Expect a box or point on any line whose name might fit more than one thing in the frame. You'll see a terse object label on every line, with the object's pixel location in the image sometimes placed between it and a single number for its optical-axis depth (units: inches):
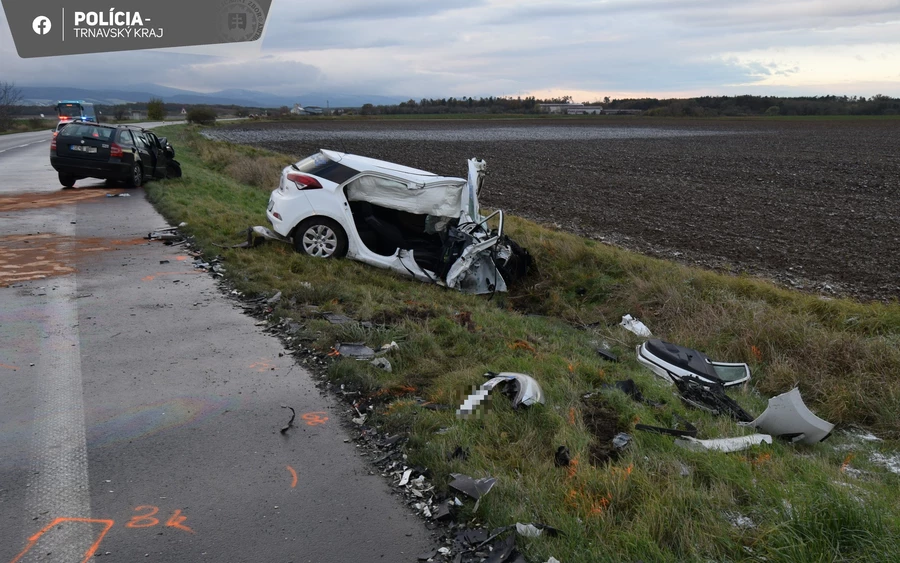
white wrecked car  396.2
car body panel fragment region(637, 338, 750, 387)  273.4
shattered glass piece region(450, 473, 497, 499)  156.3
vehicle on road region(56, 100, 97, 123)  1852.9
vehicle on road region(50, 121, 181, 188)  661.3
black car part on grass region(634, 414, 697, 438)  189.8
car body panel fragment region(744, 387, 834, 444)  209.9
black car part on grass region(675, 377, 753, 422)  233.3
